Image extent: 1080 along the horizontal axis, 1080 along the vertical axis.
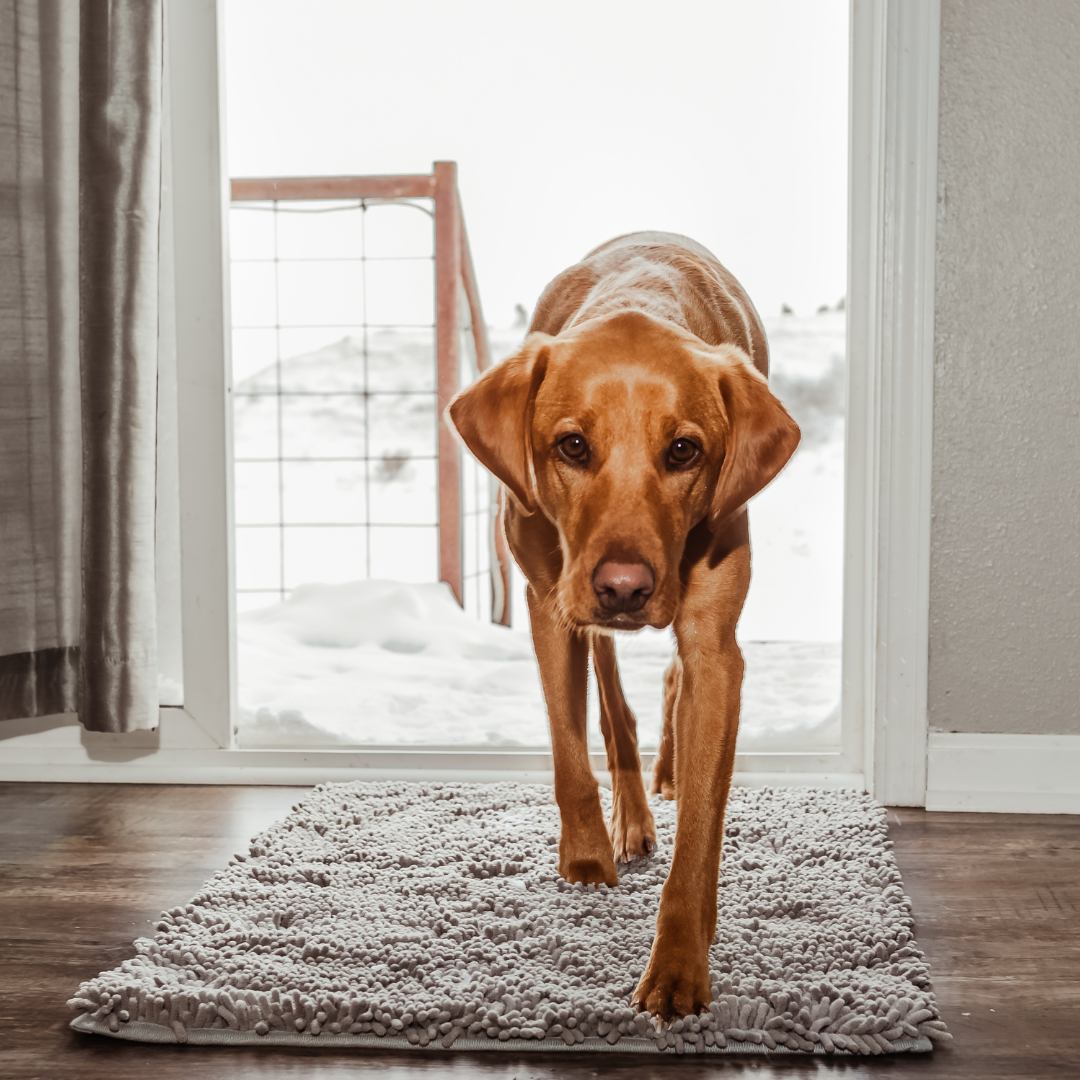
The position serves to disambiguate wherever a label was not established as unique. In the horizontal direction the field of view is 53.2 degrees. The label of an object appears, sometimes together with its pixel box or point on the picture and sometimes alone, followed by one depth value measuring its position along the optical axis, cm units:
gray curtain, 190
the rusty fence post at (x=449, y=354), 239
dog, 113
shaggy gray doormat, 111
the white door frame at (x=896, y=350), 189
